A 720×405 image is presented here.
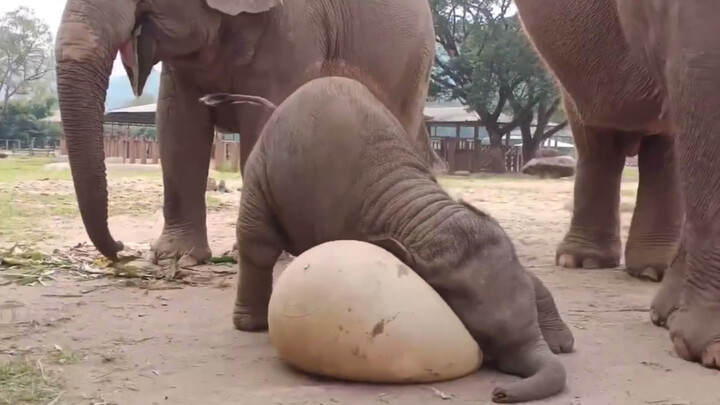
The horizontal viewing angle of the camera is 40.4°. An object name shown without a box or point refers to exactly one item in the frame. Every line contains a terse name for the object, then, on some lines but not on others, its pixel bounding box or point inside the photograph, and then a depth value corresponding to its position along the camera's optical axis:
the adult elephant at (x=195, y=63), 4.22
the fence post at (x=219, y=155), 21.97
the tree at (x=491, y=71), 29.16
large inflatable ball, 2.78
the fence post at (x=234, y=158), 21.42
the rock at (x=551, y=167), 23.97
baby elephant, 2.90
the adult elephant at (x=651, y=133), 3.21
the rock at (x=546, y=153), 30.06
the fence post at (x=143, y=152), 27.81
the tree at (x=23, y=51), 44.72
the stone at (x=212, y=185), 13.05
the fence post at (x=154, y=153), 28.92
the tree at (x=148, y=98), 59.93
